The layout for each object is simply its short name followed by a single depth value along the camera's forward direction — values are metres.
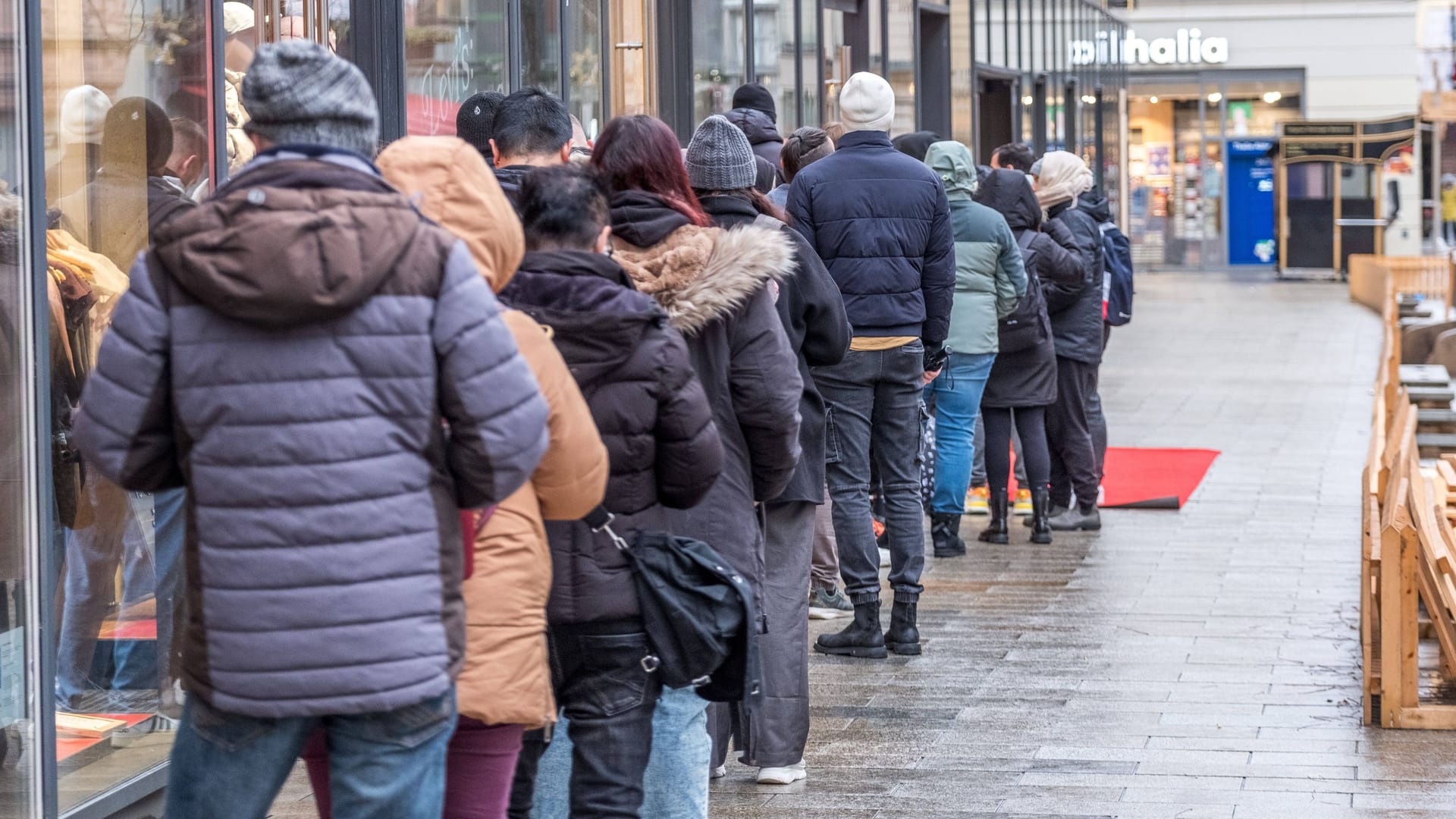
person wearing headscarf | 19.45
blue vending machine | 76.19
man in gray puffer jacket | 5.48
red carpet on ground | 22.37
